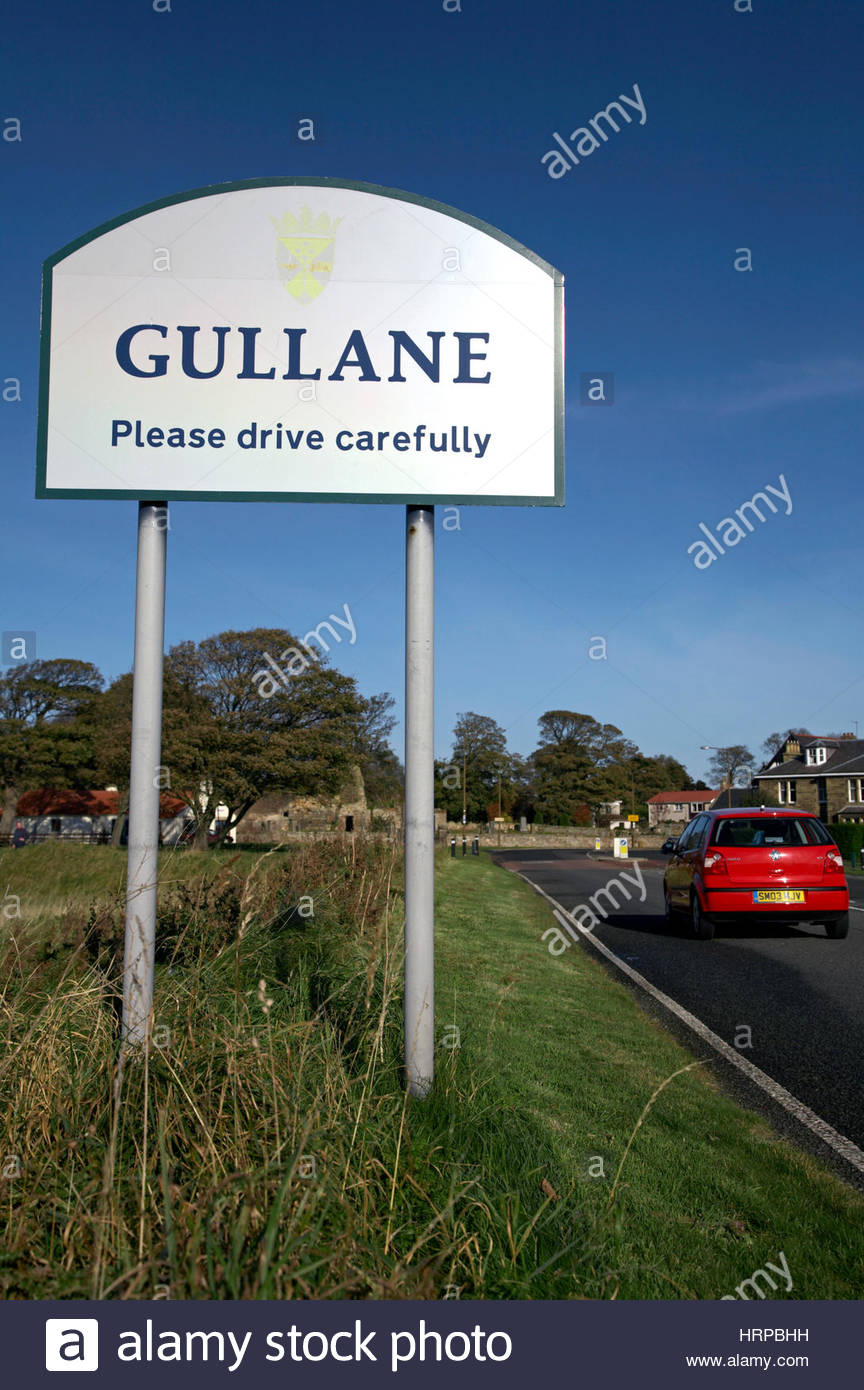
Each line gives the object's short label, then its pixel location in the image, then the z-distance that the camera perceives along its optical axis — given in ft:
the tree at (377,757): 138.10
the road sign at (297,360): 17.21
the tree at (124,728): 123.13
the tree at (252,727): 123.24
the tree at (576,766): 344.69
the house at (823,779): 266.16
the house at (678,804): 406.21
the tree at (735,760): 365.20
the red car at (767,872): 41.57
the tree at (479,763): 330.50
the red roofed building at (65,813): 221.87
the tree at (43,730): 190.70
